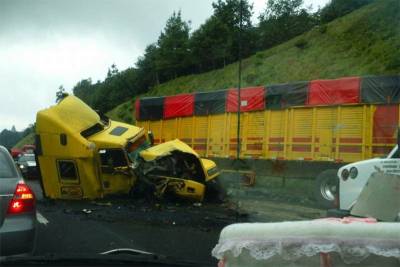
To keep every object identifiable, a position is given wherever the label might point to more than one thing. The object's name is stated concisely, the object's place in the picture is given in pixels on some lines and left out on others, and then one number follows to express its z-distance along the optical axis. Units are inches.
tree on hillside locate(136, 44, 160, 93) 2232.8
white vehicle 315.9
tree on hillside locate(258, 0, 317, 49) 2198.6
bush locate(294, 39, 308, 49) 1717.8
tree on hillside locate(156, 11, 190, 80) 2048.5
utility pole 783.1
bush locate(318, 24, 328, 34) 1792.6
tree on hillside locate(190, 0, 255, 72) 1871.3
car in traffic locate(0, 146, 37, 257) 215.3
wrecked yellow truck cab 550.3
